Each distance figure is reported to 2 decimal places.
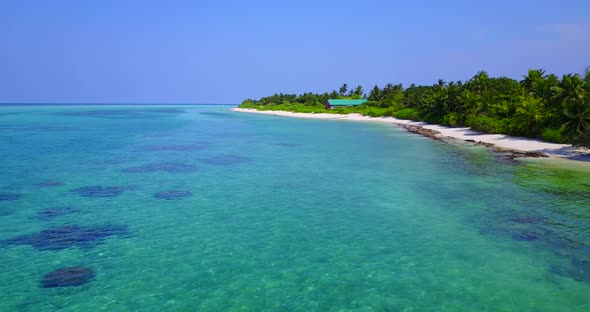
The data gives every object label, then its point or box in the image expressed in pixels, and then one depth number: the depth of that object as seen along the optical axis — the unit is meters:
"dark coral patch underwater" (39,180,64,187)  27.11
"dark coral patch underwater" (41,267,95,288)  12.52
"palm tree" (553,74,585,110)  42.75
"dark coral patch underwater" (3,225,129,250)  15.80
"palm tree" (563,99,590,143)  38.91
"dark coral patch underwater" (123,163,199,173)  33.47
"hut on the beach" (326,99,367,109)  148.57
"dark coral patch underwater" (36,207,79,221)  19.66
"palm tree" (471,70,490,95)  81.06
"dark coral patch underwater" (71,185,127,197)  24.44
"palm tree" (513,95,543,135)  50.72
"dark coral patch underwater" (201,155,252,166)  38.06
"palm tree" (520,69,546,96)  63.78
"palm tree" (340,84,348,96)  187.12
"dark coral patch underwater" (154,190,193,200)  24.04
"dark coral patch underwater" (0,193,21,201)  23.20
